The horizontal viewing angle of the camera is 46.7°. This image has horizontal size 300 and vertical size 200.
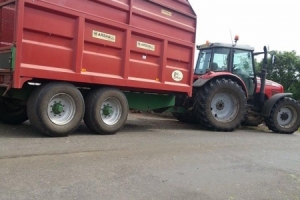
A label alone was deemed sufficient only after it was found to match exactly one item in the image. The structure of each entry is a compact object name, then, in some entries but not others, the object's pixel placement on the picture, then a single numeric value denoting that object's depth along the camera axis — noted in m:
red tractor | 9.00
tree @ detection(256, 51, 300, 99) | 35.06
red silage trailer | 5.89
